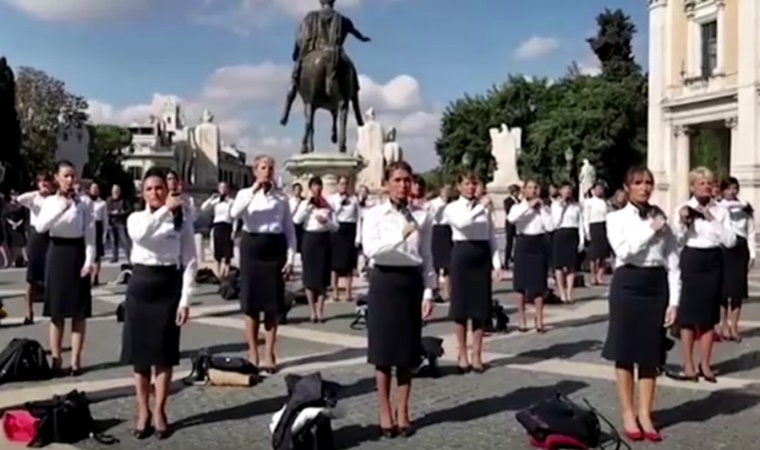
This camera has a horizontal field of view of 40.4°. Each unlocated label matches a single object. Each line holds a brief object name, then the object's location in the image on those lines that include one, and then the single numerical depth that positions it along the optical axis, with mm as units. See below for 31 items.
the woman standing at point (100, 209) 15130
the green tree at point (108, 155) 91062
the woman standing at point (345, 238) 16703
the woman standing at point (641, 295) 7367
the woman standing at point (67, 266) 9859
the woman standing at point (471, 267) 10188
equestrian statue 19250
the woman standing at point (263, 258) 10023
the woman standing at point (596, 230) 19875
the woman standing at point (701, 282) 9672
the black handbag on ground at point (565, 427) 7055
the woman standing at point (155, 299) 7371
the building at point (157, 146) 120875
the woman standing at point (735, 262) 11992
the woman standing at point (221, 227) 18938
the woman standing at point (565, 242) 17219
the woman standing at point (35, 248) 11672
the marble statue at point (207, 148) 38750
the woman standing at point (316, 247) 14578
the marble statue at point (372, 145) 35938
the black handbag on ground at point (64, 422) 7266
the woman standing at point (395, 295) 7406
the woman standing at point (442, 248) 15212
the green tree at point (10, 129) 65938
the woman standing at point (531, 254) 12930
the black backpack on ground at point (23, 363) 9391
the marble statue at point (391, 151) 36678
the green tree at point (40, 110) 72750
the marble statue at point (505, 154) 41562
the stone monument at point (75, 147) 36875
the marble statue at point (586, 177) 51119
